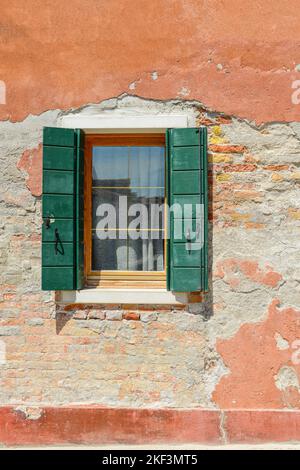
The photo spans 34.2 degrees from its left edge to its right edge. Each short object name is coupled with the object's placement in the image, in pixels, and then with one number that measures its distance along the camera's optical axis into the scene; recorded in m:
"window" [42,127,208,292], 3.76
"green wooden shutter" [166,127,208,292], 3.74
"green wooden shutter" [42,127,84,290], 3.77
